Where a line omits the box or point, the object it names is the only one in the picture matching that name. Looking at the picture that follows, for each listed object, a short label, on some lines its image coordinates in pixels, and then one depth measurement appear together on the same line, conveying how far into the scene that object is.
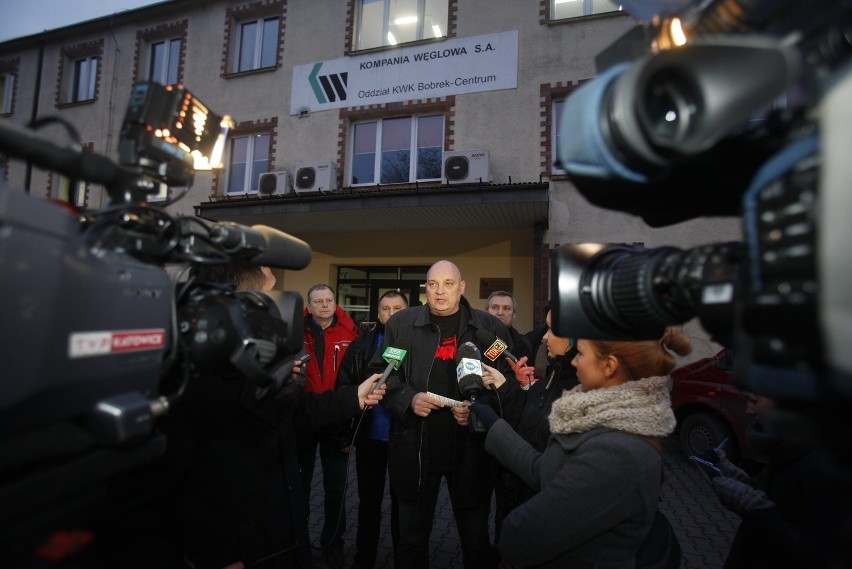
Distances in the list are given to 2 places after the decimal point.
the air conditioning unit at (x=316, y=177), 8.80
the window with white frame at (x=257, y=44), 10.15
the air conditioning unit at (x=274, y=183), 9.02
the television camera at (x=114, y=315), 0.61
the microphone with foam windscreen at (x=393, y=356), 2.54
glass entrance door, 9.40
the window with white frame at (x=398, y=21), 9.00
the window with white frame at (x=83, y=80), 11.61
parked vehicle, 4.68
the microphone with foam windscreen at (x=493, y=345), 2.80
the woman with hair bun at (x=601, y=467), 1.40
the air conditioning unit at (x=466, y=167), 7.86
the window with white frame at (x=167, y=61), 10.81
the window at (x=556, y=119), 8.01
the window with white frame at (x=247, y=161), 9.95
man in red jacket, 3.30
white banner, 8.35
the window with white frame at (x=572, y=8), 8.16
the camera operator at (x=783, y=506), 1.31
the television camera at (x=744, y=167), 0.52
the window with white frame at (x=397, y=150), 8.93
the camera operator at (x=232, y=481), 1.47
